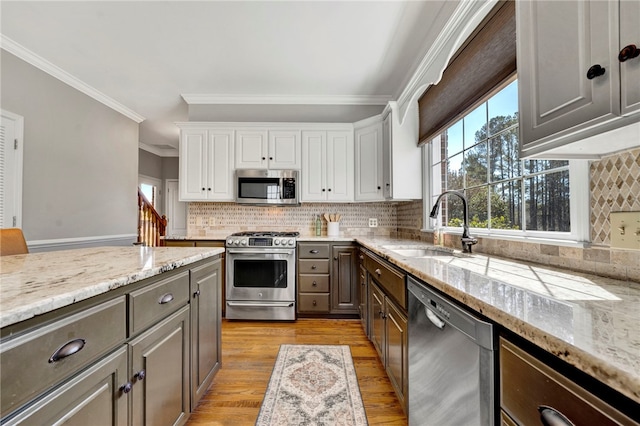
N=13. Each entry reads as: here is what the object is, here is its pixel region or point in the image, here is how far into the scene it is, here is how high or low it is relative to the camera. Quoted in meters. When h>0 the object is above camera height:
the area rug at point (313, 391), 1.46 -1.14
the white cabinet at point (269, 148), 3.27 +0.87
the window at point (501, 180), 1.26 +0.22
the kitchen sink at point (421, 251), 1.95 -0.28
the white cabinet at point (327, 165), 3.27 +0.65
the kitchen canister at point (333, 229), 3.38 -0.16
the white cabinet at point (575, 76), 0.67 +0.42
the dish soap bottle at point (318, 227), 3.48 -0.14
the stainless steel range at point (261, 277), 2.89 -0.68
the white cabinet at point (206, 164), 3.29 +0.67
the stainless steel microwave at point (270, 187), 3.22 +0.37
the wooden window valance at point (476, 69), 1.37 +0.95
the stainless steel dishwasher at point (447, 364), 0.75 -0.53
